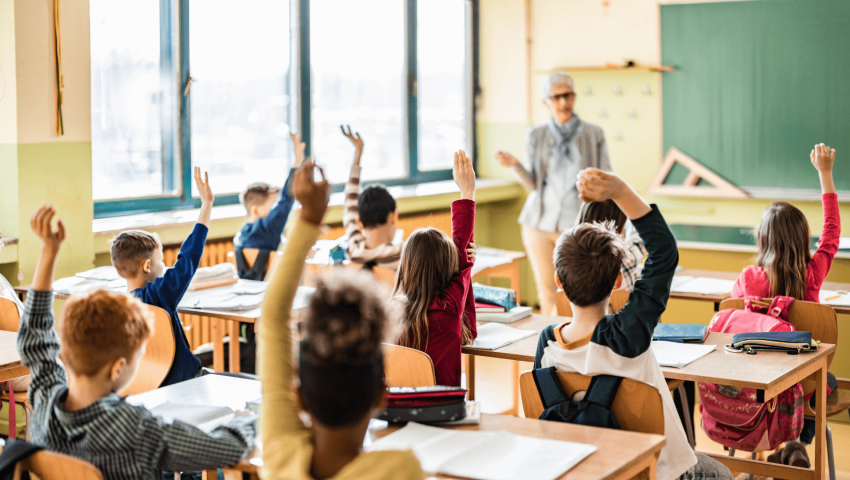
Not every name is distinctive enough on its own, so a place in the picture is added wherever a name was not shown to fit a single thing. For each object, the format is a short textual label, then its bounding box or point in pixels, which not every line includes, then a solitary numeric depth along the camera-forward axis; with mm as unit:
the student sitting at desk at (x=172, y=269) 2832
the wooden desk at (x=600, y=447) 1566
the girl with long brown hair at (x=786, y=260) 3105
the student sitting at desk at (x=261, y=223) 4152
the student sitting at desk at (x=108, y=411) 1541
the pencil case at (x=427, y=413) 1841
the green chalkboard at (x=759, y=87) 5098
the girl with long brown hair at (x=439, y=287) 2504
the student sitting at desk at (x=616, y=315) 1855
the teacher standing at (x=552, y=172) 5074
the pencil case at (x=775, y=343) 2556
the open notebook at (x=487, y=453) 1557
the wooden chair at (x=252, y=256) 4105
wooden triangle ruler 5500
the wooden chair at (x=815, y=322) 2957
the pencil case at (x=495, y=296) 3268
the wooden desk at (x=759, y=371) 2318
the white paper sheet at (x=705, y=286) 3611
